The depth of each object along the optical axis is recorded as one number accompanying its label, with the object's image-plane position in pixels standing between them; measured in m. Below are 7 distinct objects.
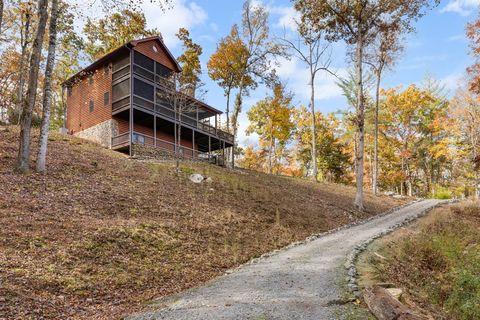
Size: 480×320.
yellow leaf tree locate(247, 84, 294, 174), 37.31
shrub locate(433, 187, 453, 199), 31.34
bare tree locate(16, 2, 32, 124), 23.47
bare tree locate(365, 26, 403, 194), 28.58
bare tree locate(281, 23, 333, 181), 29.35
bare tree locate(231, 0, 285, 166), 29.81
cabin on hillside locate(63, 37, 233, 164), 25.42
